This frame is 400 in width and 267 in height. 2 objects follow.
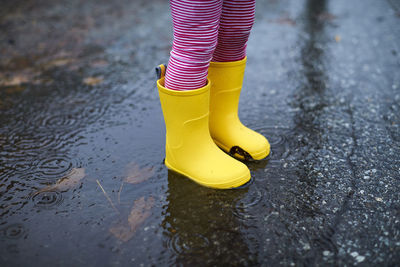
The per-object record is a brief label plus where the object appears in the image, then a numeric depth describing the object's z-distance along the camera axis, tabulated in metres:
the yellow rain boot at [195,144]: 1.19
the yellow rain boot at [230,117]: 1.34
